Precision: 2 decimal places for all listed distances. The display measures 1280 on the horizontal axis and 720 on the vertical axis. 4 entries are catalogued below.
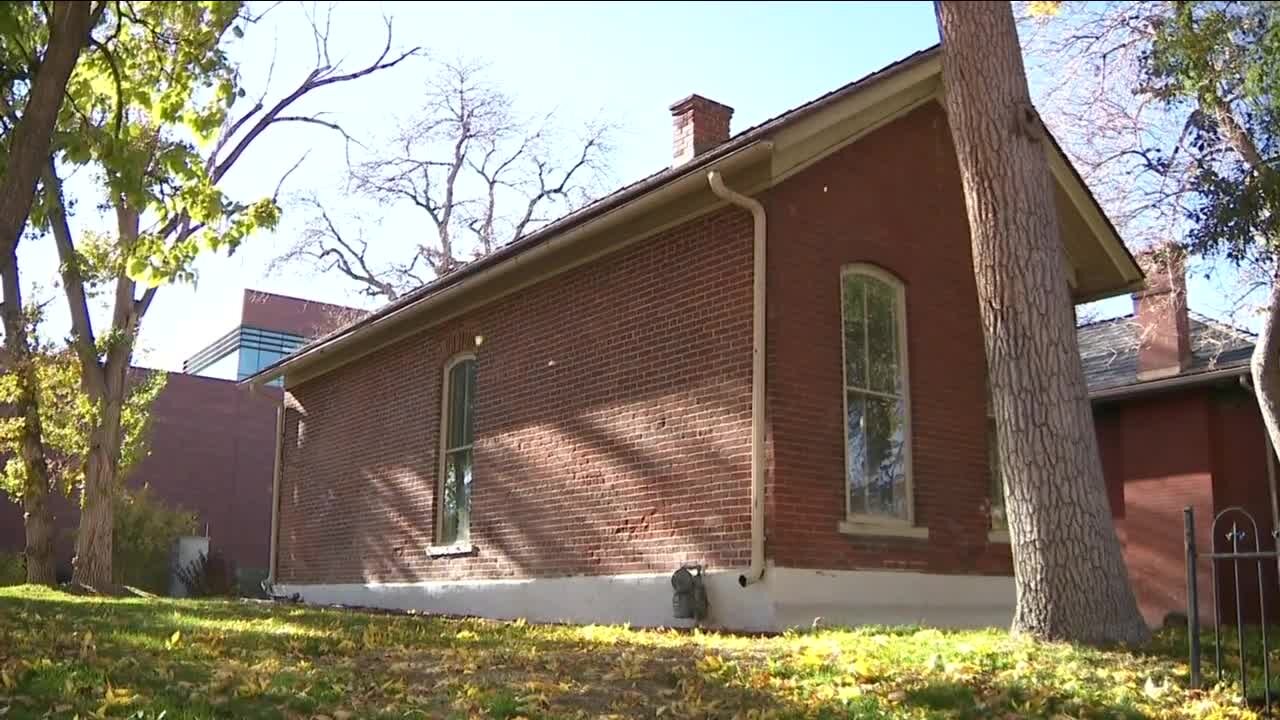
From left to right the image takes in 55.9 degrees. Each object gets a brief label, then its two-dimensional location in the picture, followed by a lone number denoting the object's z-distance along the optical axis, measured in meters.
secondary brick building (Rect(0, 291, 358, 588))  29.88
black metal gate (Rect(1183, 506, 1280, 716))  6.43
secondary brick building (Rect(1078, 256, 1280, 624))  16.22
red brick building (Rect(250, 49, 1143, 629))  10.17
